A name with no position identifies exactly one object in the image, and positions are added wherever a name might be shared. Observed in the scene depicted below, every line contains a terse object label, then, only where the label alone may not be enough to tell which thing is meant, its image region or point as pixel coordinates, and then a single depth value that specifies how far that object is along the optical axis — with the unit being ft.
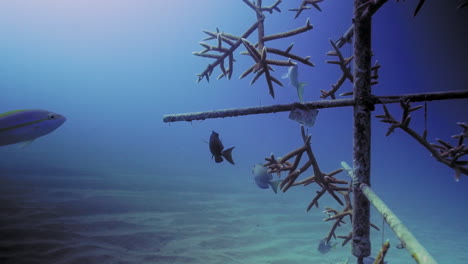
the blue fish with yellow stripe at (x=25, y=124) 5.85
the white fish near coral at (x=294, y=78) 7.38
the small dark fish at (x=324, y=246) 10.61
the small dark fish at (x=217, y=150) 7.23
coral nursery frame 5.63
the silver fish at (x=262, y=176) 9.35
